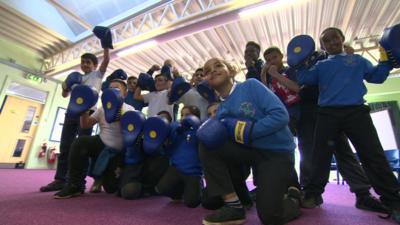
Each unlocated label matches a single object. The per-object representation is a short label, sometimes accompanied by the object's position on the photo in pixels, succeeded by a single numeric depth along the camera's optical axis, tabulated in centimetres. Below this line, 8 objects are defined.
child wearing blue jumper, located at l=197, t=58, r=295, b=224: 99
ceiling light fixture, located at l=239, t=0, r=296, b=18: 322
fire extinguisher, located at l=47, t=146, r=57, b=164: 680
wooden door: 593
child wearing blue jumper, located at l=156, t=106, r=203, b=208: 148
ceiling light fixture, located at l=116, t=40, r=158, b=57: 450
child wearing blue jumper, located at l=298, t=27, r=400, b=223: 123
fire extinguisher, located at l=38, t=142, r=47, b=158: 659
